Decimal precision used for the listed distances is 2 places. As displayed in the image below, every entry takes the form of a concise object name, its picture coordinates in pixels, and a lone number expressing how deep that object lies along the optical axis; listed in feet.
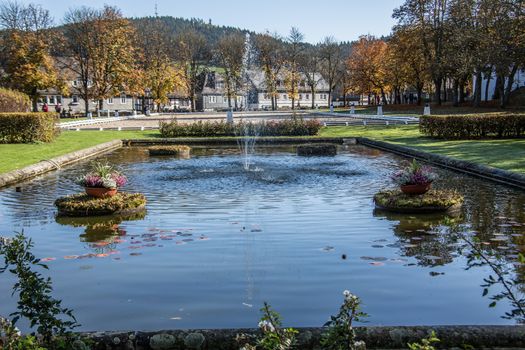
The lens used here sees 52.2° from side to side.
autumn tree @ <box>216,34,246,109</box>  311.27
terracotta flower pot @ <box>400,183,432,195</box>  38.45
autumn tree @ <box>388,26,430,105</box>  205.26
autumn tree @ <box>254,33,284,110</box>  307.37
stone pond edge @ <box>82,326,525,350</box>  15.14
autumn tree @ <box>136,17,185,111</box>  253.44
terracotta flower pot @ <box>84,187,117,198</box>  38.75
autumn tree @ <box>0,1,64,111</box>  200.54
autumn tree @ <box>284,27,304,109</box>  296.10
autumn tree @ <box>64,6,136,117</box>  212.43
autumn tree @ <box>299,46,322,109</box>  352.69
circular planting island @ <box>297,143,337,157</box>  82.58
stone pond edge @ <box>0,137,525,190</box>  52.29
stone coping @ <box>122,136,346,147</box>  107.45
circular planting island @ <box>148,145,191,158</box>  84.94
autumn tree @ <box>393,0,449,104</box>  189.47
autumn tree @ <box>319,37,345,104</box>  333.21
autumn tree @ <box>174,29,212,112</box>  316.19
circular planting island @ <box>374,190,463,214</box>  36.65
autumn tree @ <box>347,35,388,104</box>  257.34
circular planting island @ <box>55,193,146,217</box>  37.17
